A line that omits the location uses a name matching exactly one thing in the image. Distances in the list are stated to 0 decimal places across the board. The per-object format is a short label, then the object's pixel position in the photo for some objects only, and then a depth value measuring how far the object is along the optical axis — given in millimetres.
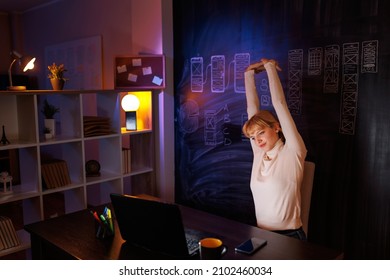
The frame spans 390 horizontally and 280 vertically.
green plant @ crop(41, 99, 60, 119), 2848
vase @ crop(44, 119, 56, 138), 2842
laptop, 1653
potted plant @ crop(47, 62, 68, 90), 2855
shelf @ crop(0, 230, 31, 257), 2561
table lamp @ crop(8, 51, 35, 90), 2645
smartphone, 1806
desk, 1802
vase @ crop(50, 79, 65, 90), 2854
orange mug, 1632
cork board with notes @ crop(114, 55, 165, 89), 3336
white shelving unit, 2658
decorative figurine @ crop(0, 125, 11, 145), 2547
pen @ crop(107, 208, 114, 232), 2018
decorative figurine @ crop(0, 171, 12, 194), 2633
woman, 2395
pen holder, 1998
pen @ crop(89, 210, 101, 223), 2031
